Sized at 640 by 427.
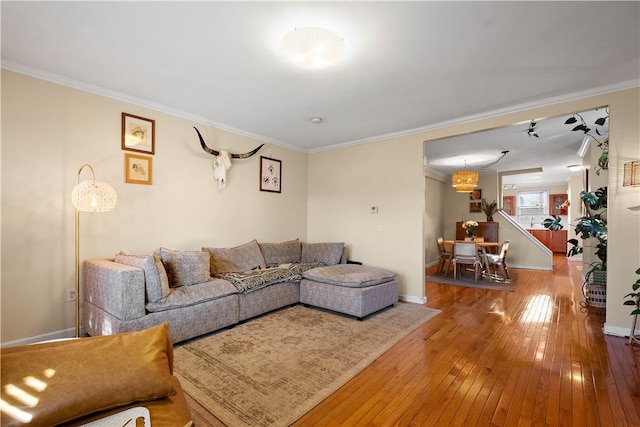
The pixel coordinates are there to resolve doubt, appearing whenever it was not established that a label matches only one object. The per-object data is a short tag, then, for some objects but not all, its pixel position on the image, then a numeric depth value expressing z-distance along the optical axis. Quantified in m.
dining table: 5.89
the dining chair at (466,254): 5.54
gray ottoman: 3.58
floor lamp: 2.62
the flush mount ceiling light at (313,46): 2.00
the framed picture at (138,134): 3.31
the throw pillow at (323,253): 4.73
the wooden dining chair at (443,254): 6.10
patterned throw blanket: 3.44
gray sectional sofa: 2.59
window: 10.62
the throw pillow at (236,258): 3.84
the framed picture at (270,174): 4.89
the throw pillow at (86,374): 0.83
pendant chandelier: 6.02
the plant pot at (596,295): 3.92
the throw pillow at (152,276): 2.67
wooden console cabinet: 7.39
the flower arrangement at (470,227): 6.41
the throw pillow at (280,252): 4.55
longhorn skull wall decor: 4.13
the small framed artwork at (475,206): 8.05
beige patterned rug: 1.92
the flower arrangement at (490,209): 7.71
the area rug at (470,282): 5.23
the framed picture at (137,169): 3.31
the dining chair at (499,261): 5.72
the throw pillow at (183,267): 3.21
